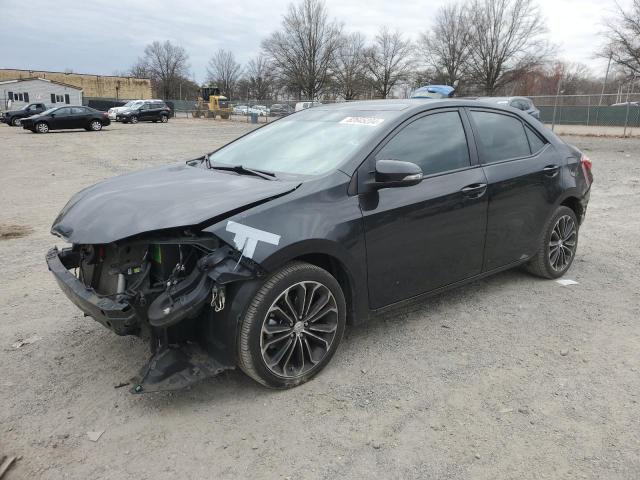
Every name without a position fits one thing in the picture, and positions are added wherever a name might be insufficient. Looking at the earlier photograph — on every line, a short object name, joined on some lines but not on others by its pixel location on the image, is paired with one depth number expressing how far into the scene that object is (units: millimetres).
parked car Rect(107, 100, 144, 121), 37906
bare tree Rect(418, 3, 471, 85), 48906
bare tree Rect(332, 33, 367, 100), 54969
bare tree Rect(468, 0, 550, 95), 45844
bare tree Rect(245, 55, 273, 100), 66062
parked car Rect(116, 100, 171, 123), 37156
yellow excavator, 48531
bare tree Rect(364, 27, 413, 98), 56438
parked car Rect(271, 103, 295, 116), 41344
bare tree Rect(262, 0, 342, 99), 56031
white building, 54312
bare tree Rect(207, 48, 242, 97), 82250
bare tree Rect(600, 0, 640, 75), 23656
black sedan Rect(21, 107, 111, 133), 26859
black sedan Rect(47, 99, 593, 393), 2717
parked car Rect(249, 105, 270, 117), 44816
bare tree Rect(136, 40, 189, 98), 84500
